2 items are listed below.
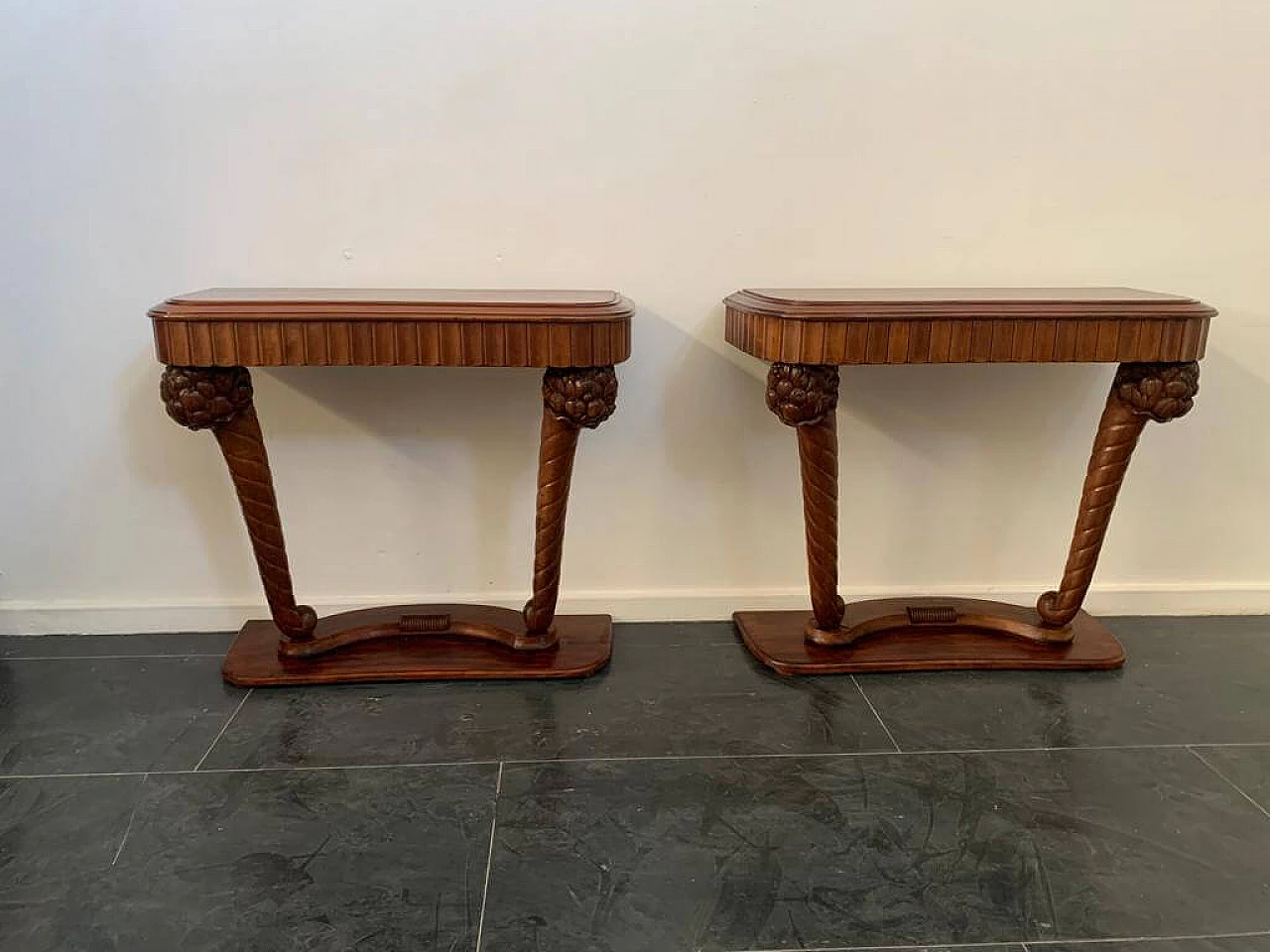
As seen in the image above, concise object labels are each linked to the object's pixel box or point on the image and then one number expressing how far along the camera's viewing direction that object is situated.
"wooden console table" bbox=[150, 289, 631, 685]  1.55
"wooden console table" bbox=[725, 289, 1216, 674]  1.62
